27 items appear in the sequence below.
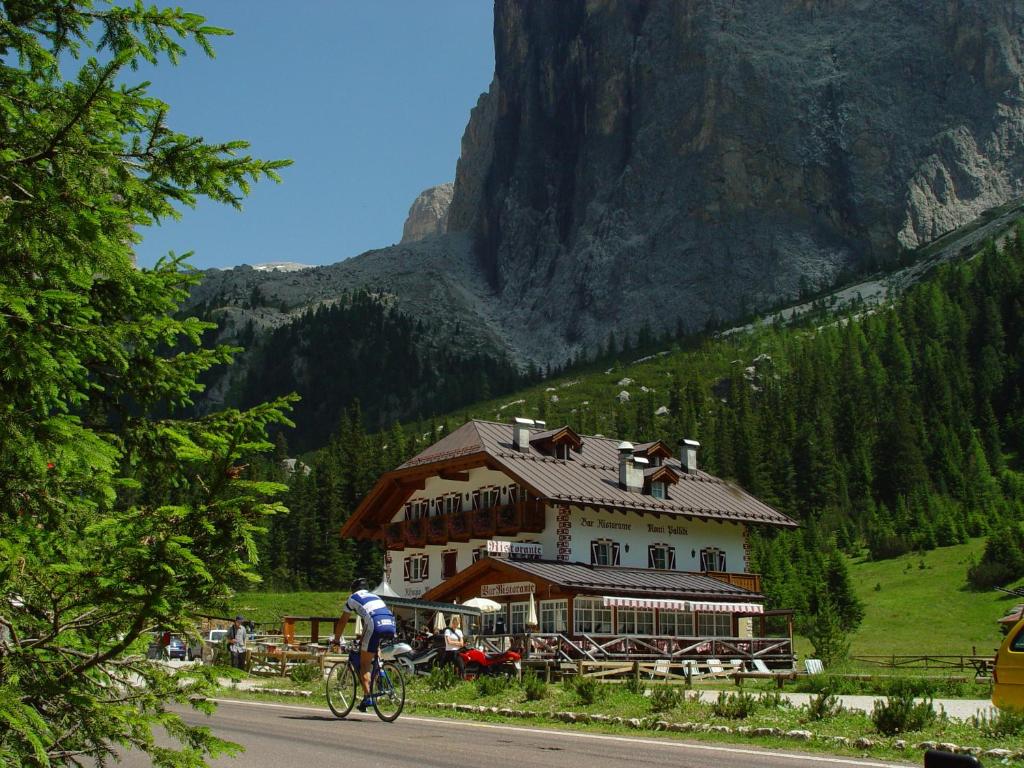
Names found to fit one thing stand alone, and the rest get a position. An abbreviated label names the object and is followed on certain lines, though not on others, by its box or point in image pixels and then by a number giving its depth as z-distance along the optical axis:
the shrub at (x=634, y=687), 21.11
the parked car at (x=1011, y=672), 14.98
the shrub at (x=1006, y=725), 13.62
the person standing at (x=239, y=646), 33.53
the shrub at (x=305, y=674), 27.06
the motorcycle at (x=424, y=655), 26.72
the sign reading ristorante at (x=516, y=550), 40.94
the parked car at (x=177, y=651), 43.60
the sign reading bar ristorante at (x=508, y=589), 38.53
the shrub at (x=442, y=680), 23.81
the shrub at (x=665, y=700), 17.72
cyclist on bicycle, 15.75
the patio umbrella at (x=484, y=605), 34.75
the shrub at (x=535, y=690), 20.34
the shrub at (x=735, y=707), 16.88
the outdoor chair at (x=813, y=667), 32.19
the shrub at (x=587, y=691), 19.47
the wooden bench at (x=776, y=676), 27.80
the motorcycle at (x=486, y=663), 27.91
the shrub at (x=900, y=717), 14.31
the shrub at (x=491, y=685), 21.38
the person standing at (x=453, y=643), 27.86
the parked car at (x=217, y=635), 49.63
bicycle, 16.31
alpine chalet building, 38.81
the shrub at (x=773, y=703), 17.94
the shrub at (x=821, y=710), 16.03
